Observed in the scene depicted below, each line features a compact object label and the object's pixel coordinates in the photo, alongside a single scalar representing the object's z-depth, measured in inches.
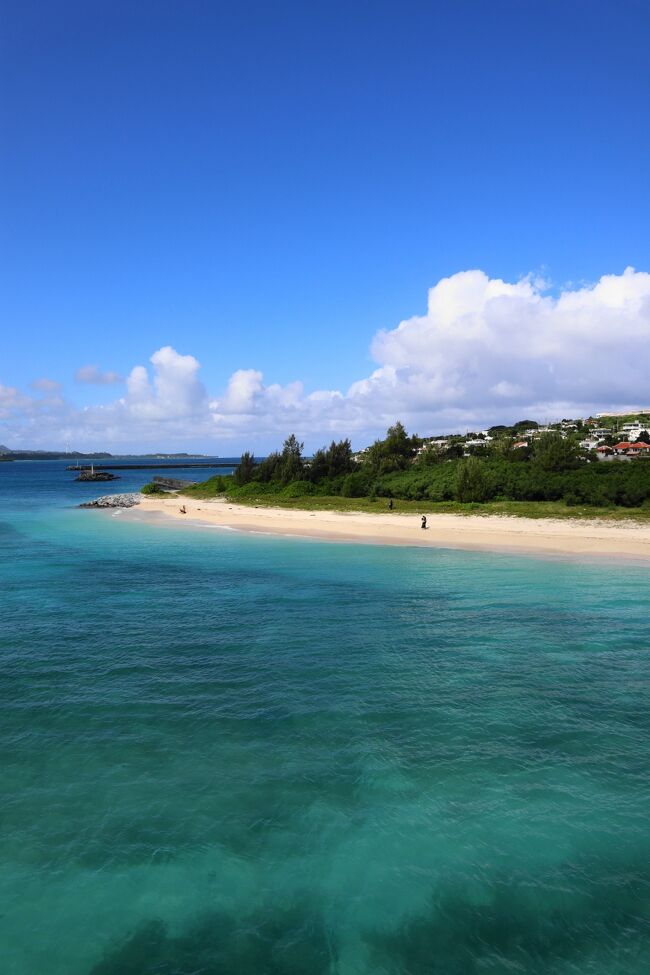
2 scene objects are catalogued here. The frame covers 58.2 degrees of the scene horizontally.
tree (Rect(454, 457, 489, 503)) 2156.7
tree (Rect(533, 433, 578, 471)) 2295.8
